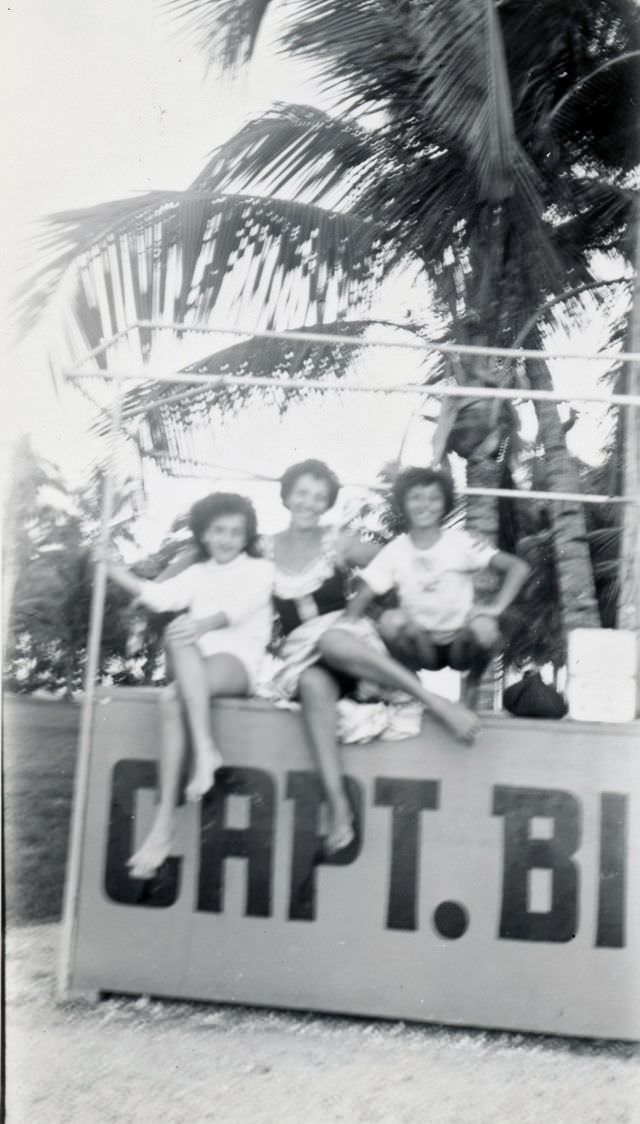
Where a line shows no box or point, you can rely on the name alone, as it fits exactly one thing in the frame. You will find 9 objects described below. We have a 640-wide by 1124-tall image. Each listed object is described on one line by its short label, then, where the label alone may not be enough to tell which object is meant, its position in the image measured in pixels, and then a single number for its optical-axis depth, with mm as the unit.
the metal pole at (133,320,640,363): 3195
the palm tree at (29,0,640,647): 4273
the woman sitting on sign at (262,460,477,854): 3273
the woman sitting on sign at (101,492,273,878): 3297
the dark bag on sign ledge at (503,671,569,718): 3361
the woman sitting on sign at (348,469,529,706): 3414
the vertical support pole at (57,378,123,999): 3379
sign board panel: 3264
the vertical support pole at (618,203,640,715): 3705
